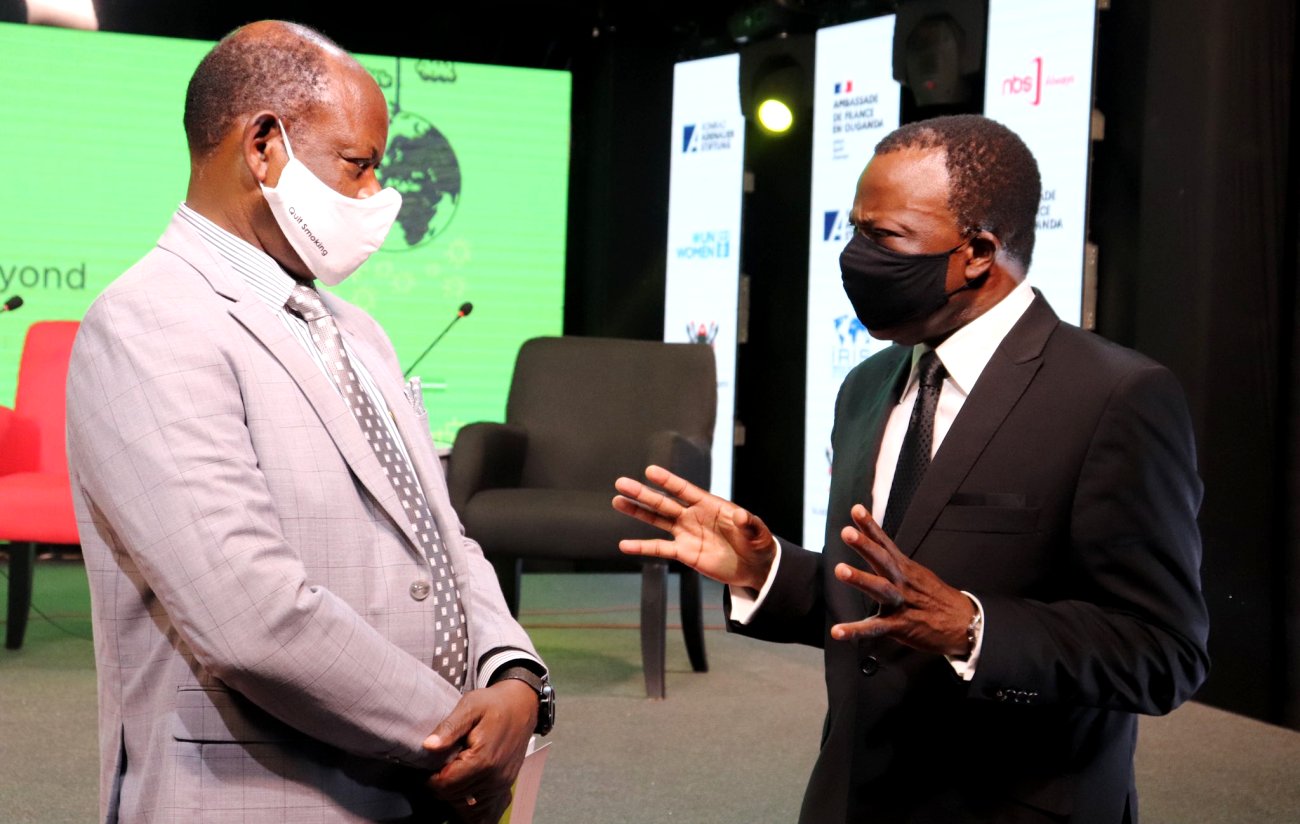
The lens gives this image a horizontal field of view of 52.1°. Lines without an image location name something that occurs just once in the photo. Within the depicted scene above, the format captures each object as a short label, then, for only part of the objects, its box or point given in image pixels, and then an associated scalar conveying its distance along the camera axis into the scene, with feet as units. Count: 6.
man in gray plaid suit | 4.12
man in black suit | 4.60
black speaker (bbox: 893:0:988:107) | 17.74
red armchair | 14.48
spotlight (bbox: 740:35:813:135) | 21.16
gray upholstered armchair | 14.20
